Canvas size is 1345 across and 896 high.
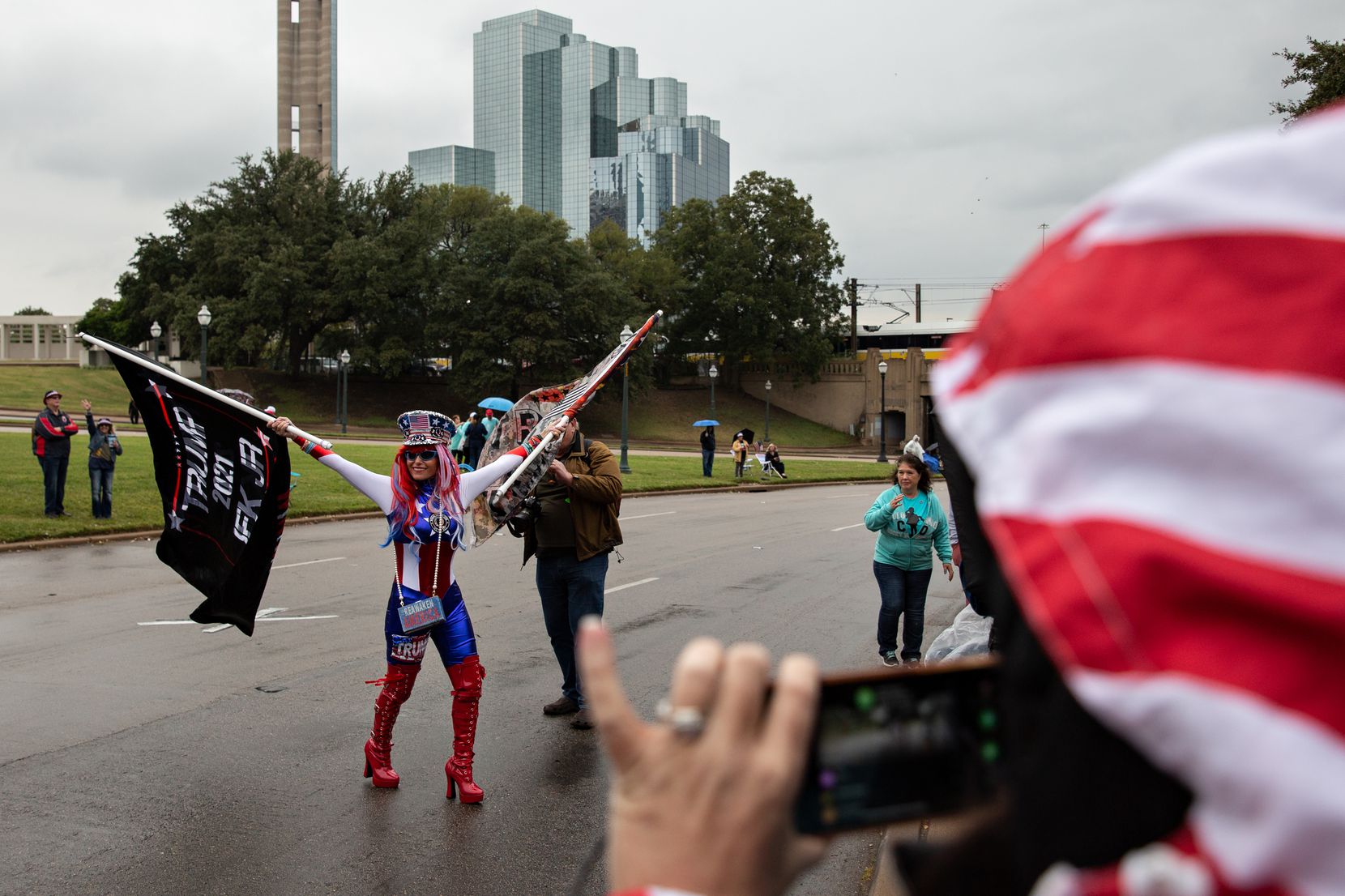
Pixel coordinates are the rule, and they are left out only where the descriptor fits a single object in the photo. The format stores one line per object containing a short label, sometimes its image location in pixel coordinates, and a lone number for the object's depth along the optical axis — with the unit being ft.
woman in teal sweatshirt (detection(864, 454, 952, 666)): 28.89
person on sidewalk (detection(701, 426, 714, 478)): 110.11
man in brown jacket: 24.94
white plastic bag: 18.99
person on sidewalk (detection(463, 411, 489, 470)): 75.56
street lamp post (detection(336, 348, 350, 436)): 161.21
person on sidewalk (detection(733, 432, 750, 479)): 112.06
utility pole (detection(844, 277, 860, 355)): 232.73
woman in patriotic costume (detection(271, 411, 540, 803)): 20.16
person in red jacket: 57.93
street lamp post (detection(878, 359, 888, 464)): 153.38
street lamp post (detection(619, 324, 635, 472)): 106.73
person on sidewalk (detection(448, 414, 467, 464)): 75.00
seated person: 117.29
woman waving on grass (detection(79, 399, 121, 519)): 58.49
